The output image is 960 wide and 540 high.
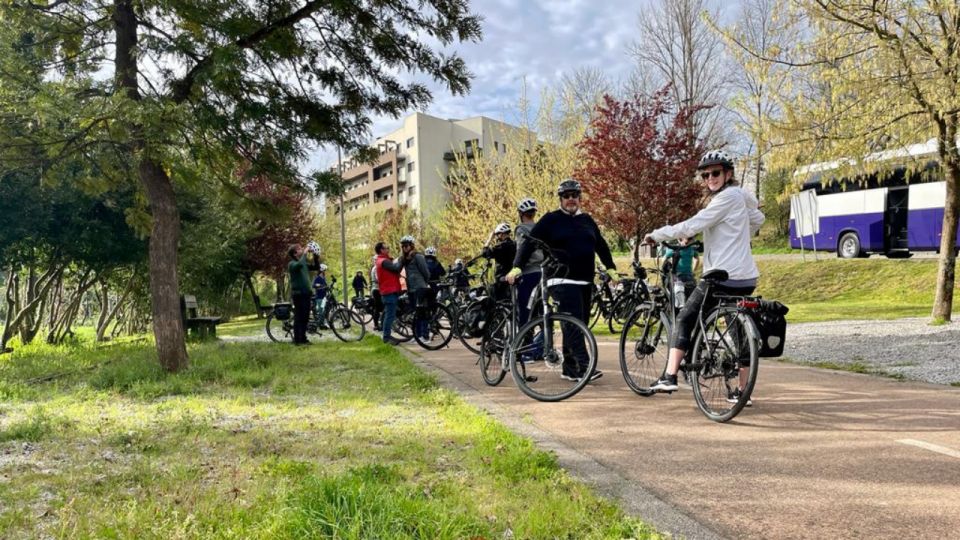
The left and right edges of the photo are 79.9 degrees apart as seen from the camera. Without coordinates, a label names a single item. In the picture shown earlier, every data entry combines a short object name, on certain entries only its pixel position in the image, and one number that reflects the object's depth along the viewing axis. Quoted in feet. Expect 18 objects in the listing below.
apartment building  195.52
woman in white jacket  14.10
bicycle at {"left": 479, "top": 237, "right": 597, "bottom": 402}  16.17
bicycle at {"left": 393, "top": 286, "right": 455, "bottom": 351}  31.65
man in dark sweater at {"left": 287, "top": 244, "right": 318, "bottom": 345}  34.17
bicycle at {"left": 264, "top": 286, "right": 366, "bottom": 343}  38.96
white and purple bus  58.75
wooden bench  41.68
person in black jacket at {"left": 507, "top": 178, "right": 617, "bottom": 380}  17.70
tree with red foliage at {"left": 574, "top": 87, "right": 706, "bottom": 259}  41.68
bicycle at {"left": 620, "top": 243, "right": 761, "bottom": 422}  13.19
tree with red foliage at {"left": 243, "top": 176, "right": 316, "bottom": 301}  84.69
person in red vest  33.50
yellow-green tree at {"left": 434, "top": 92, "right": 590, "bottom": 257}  62.23
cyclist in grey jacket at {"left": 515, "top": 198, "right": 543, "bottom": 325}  20.32
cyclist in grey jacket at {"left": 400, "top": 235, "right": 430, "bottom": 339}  32.22
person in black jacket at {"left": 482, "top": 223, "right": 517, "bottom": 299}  22.36
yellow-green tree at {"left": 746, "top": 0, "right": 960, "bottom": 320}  26.05
